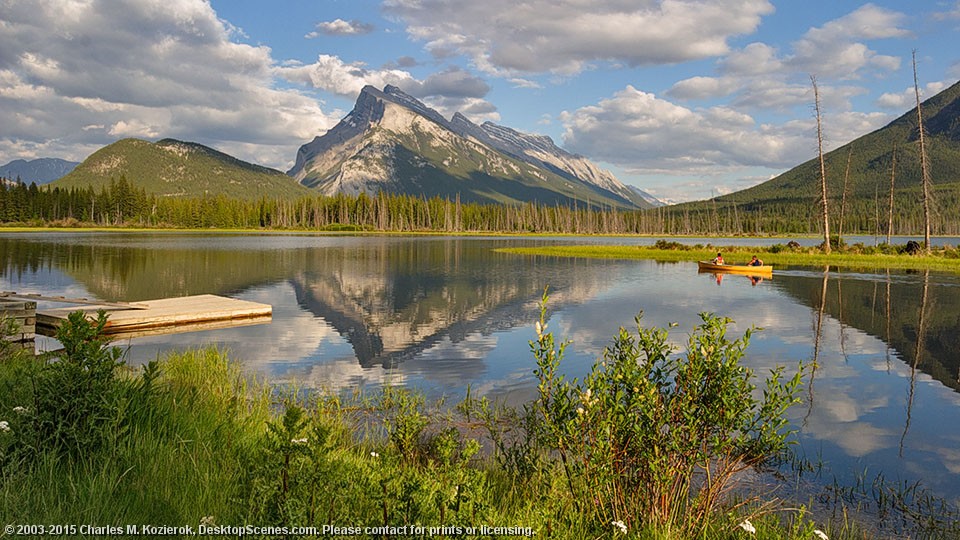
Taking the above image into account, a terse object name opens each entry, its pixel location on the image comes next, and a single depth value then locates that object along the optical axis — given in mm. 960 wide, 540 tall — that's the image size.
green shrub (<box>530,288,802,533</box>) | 6070
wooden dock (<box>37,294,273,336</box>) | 22344
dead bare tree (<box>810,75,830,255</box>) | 65500
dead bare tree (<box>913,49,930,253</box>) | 62031
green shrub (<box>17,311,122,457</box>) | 6559
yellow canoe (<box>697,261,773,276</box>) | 51312
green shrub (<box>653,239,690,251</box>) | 86862
